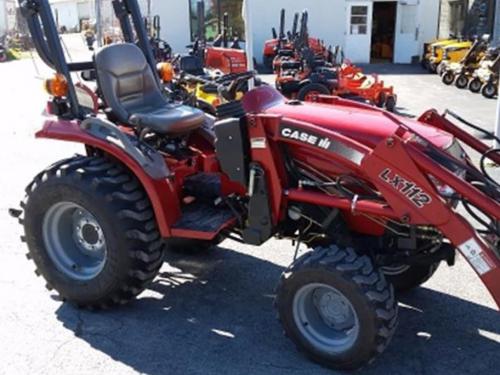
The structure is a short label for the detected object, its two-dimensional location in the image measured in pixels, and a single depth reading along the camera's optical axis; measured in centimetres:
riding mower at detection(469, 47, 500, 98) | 1324
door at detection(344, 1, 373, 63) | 2283
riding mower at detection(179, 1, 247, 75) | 1299
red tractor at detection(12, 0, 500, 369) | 295
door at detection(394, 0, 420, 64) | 2280
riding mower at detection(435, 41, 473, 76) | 1633
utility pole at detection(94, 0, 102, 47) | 678
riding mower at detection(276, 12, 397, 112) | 1068
